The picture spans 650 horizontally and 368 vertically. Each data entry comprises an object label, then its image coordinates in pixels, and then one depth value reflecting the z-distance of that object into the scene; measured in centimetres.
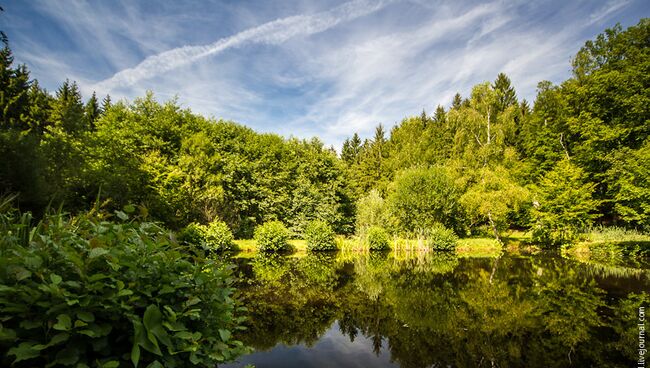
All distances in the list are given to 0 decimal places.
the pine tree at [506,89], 4054
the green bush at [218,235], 1814
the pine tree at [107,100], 4732
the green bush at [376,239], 2109
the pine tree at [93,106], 4198
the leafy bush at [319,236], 2150
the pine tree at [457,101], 4768
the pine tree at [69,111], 1541
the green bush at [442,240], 2089
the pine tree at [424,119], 4741
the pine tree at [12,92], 2788
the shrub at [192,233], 1702
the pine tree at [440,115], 4481
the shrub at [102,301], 152
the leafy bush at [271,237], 2070
